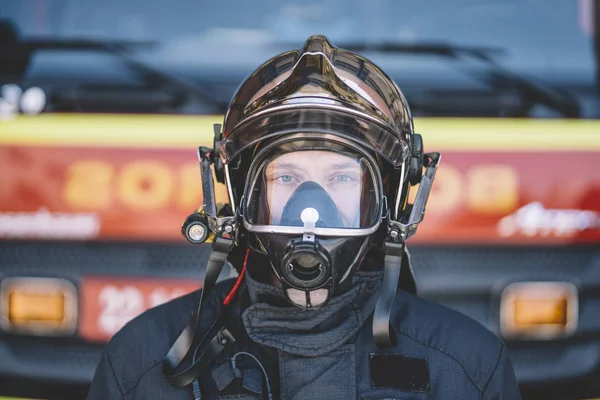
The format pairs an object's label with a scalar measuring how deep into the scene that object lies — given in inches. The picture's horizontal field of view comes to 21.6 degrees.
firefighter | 67.5
